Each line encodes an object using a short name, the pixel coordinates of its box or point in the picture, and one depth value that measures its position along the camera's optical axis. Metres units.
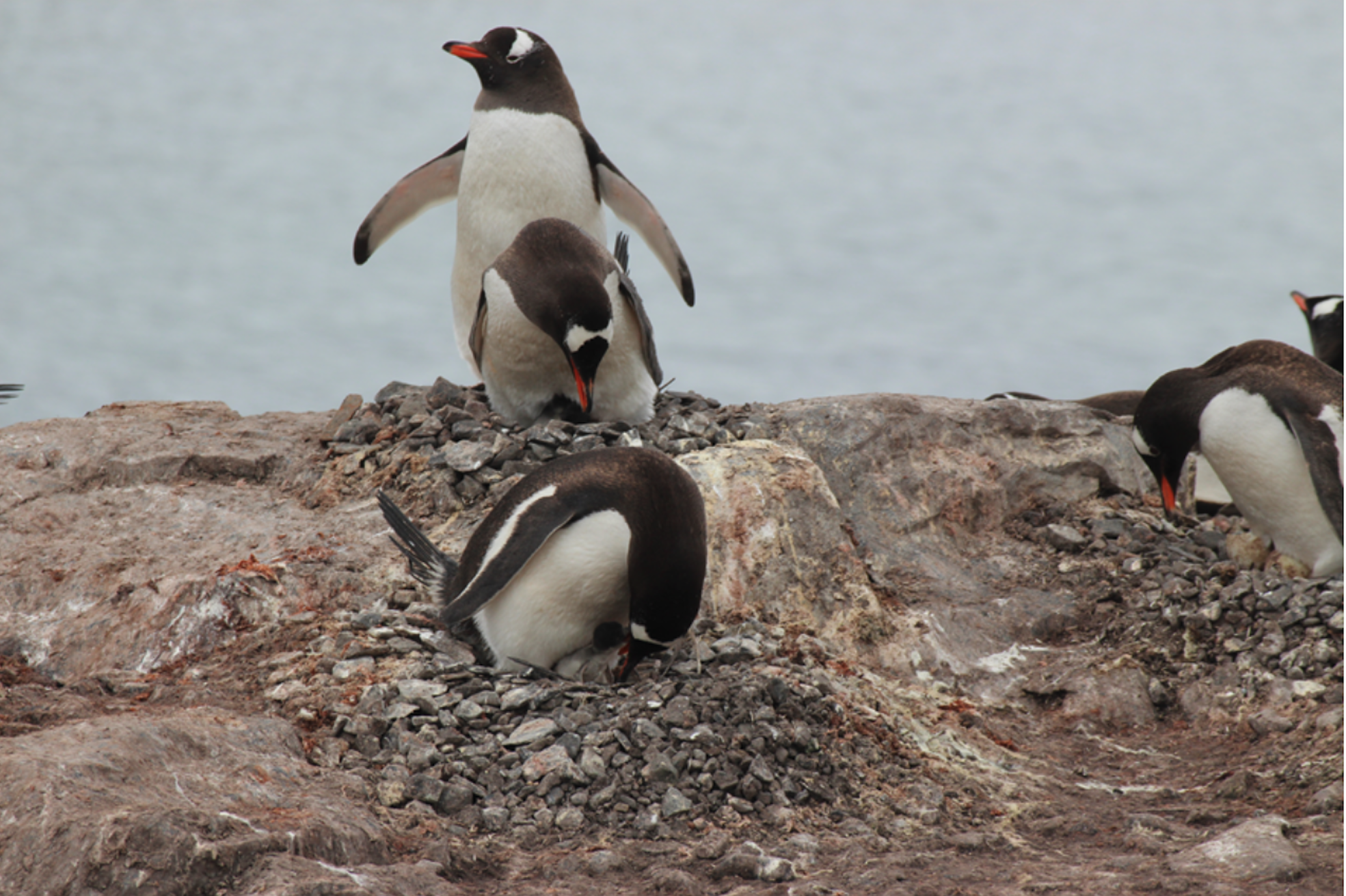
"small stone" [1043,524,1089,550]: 12.12
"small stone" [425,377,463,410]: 11.80
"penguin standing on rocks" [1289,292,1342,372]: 17.25
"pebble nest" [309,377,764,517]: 10.47
